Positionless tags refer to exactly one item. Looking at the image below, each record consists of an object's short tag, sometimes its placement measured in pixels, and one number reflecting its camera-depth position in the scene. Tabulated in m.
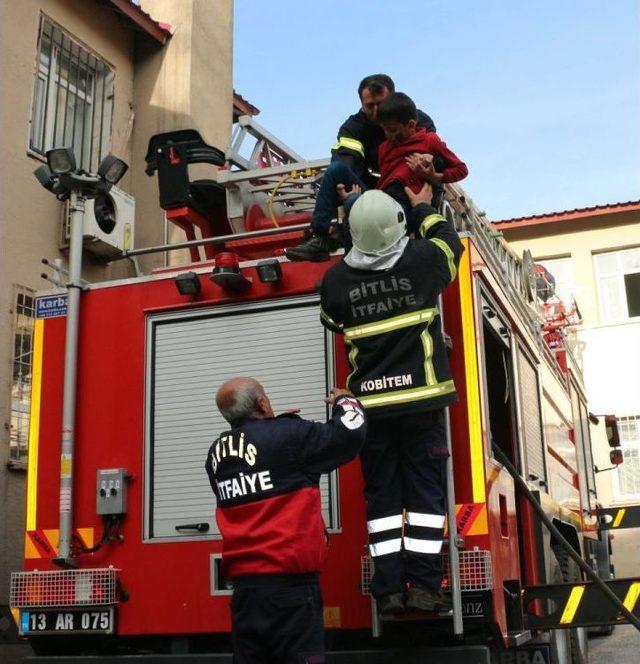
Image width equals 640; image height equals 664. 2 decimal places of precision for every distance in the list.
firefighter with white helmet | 4.25
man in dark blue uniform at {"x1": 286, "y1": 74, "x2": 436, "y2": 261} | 5.01
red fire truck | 4.64
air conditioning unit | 10.42
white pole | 5.13
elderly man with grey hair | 3.89
